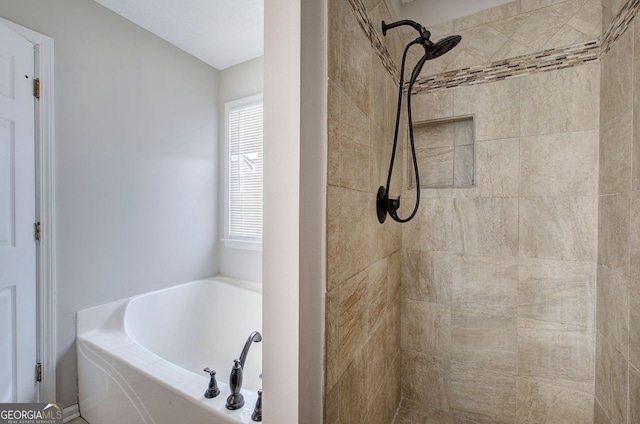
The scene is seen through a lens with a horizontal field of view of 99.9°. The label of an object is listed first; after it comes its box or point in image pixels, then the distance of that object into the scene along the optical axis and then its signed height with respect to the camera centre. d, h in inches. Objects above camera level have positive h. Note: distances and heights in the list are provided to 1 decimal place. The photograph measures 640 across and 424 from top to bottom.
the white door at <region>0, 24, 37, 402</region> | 54.1 -2.5
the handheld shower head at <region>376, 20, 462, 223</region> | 41.7 +24.7
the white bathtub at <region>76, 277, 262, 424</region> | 44.0 -32.6
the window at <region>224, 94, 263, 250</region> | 94.7 +13.2
